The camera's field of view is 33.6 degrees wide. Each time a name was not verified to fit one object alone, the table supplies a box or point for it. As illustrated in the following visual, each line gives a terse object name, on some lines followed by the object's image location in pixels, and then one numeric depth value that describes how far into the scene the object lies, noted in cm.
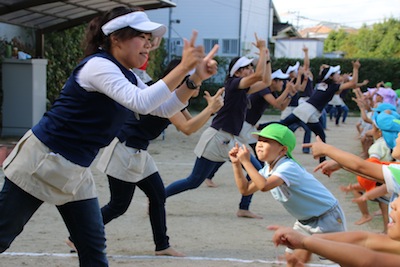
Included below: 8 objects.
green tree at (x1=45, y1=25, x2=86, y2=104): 1659
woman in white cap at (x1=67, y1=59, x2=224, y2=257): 576
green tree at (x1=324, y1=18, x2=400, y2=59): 5856
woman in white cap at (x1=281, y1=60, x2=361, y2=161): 1281
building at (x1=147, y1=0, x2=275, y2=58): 4028
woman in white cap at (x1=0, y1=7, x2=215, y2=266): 383
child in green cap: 488
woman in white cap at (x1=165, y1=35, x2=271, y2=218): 755
